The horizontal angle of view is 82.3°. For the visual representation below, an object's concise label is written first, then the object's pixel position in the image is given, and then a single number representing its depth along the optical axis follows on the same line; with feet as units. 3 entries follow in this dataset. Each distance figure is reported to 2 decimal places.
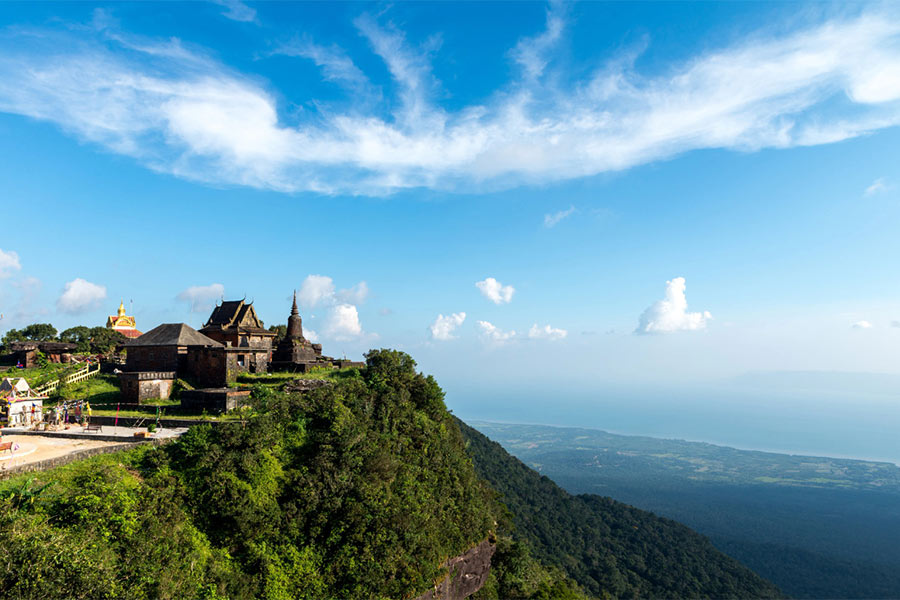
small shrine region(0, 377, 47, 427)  95.14
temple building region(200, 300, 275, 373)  137.39
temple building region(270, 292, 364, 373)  143.23
